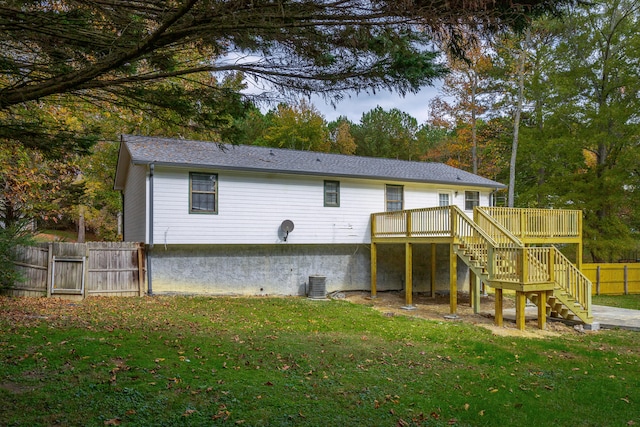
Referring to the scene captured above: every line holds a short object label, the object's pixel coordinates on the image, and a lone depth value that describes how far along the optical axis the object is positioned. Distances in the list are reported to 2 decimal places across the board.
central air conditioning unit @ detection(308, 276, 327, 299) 14.75
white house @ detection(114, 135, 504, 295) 13.10
